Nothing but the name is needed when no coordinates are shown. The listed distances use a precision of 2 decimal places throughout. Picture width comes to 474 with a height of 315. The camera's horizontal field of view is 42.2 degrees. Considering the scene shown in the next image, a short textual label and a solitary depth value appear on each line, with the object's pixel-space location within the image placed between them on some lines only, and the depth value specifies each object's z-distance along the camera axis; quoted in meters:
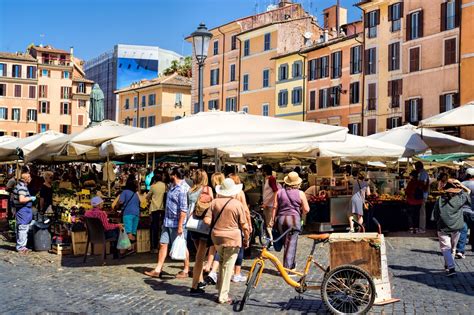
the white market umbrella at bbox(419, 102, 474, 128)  14.12
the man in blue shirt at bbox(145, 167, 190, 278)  8.88
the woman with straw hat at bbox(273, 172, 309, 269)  9.01
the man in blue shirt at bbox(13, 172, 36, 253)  11.70
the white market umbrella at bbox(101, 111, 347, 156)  9.01
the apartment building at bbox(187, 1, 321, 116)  50.34
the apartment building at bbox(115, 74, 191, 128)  67.94
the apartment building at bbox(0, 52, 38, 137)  77.25
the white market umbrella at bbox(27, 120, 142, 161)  12.62
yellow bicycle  6.69
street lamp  12.07
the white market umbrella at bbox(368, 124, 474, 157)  15.69
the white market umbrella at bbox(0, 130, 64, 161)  15.98
